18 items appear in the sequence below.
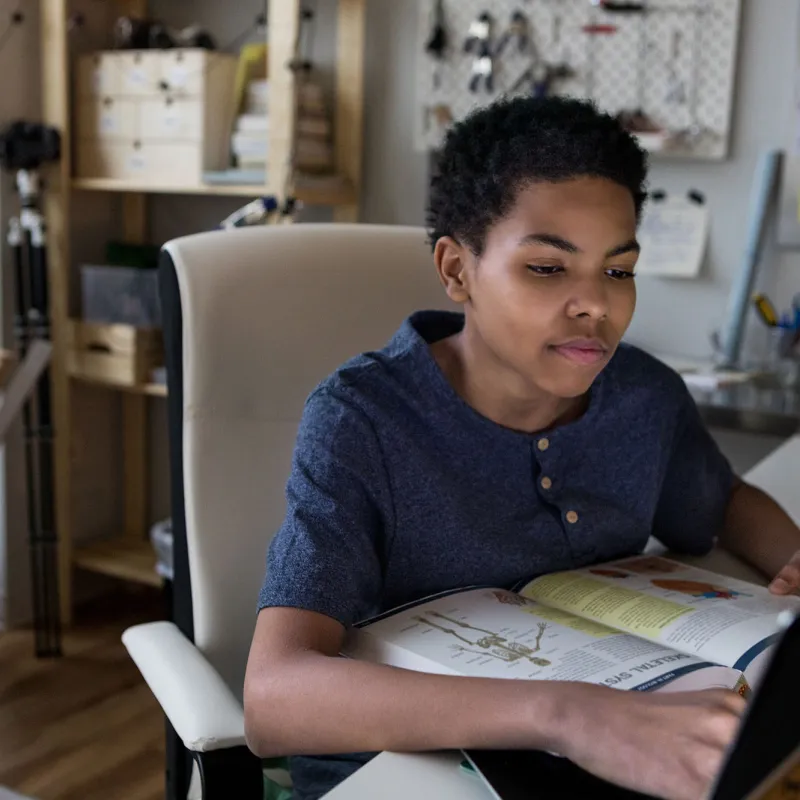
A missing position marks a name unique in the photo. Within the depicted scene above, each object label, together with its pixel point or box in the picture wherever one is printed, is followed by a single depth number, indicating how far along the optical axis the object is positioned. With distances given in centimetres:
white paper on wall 212
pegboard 206
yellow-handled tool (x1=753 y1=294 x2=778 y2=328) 201
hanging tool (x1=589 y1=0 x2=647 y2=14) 209
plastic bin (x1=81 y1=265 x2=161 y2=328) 258
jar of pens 199
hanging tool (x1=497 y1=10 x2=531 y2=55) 219
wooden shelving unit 227
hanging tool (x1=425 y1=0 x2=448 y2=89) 229
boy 81
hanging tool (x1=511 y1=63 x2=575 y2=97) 218
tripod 249
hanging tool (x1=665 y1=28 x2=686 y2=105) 209
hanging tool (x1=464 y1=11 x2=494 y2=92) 223
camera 246
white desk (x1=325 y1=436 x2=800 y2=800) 67
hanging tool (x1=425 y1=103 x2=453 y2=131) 232
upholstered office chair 111
